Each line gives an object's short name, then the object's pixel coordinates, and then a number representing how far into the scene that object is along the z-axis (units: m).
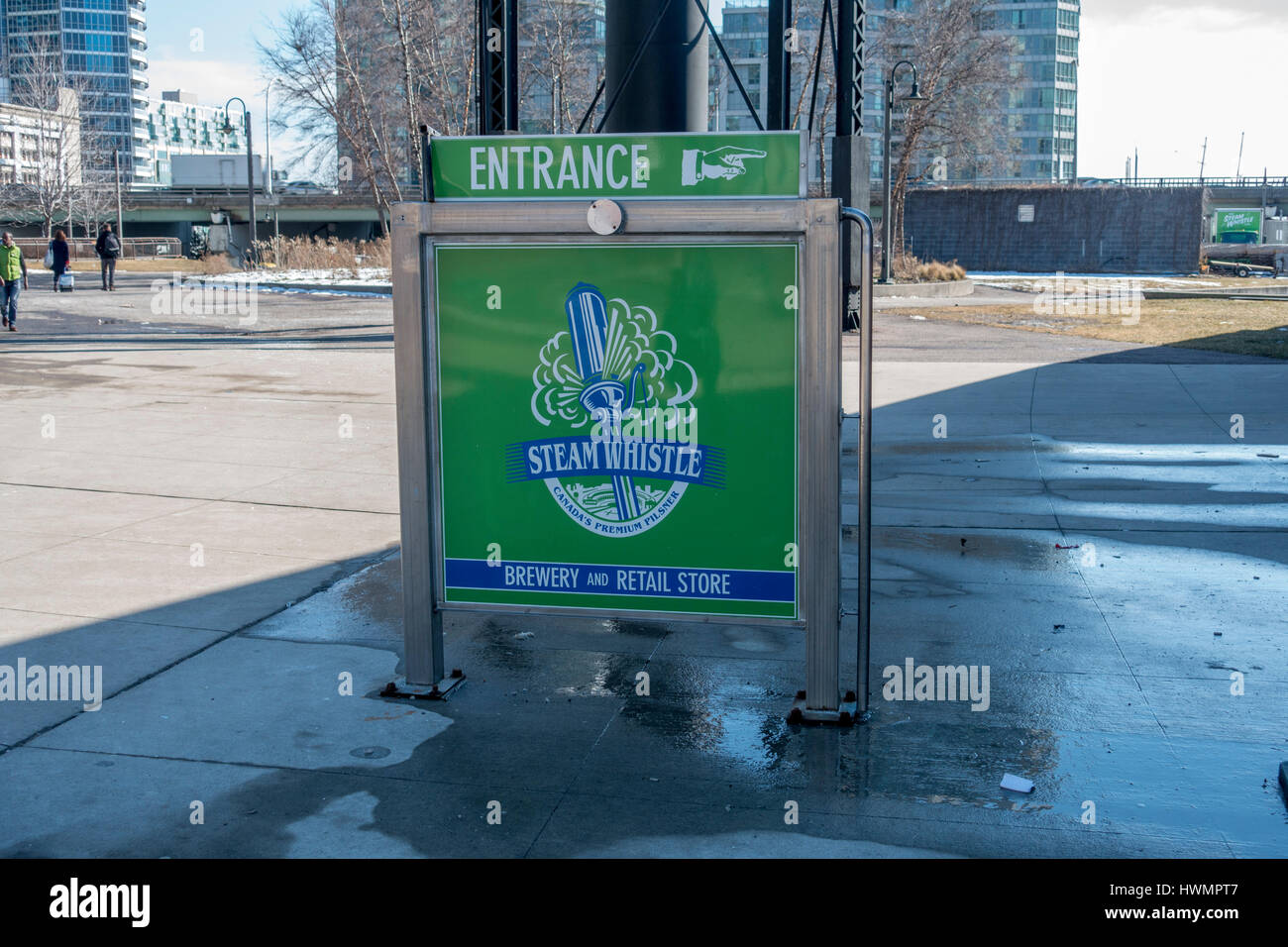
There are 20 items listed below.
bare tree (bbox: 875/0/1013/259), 54.31
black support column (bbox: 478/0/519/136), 7.67
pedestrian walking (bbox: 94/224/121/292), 36.53
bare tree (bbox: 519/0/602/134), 40.59
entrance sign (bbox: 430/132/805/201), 4.79
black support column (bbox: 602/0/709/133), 8.70
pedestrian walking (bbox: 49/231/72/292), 33.31
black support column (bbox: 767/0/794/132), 8.04
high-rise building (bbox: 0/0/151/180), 167.62
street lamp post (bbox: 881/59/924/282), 34.58
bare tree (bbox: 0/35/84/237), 79.69
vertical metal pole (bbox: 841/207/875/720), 4.70
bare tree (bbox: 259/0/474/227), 38.19
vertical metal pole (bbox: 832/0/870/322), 13.30
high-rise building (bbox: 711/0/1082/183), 143.25
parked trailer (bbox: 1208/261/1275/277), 64.23
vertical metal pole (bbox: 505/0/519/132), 7.92
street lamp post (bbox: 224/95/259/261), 53.90
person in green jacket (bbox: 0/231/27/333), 22.48
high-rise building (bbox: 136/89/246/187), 184.25
